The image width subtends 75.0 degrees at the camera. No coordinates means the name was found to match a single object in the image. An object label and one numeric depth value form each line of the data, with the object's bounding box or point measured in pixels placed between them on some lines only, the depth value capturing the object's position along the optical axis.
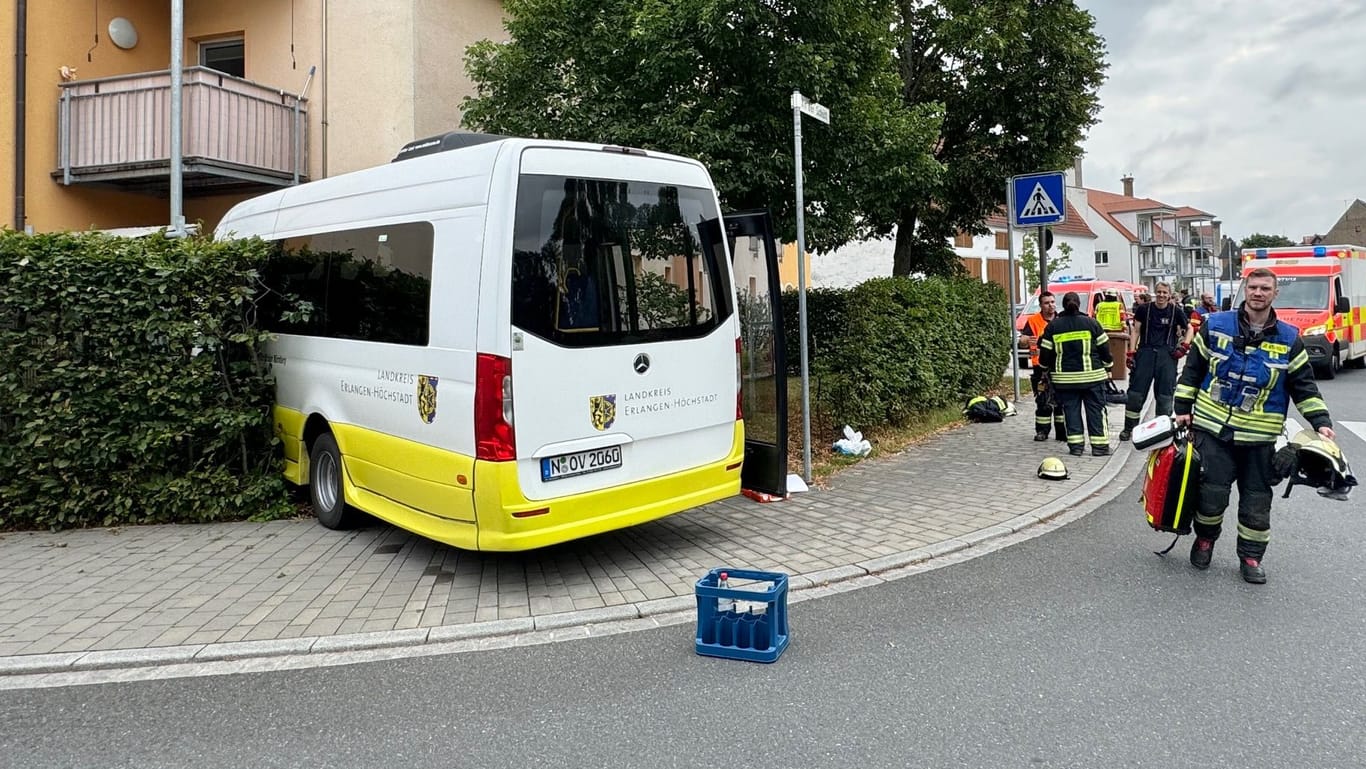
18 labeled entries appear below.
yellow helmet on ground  8.13
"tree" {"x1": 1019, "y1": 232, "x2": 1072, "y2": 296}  42.72
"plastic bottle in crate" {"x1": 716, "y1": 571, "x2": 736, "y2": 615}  4.46
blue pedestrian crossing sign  11.14
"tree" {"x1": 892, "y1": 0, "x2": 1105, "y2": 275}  12.73
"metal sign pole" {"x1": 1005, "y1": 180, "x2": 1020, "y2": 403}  11.62
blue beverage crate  4.30
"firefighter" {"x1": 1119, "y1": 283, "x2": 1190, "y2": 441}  10.17
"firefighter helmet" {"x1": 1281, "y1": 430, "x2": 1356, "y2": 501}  4.95
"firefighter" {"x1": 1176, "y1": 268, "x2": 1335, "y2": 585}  5.15
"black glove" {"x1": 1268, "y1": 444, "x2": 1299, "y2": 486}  5.12
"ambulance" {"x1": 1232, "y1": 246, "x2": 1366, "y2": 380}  17.67
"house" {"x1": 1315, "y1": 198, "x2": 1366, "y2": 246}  88.69
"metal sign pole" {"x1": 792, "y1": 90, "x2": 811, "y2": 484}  7.20
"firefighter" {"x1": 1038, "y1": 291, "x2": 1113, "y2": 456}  9.22
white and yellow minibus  4.95
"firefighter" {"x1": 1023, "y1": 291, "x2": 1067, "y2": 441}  10.10
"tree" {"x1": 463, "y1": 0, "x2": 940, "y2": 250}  8.09
